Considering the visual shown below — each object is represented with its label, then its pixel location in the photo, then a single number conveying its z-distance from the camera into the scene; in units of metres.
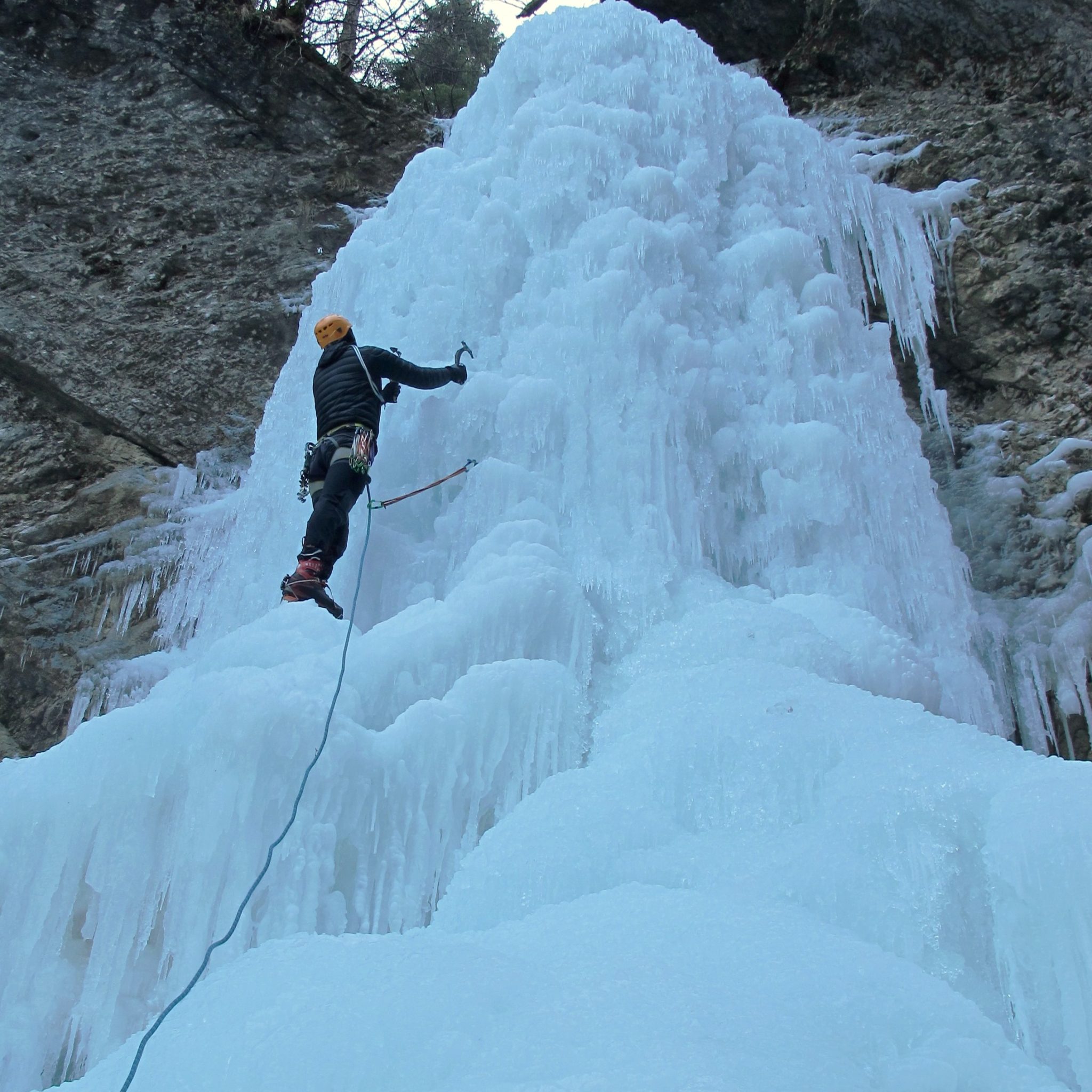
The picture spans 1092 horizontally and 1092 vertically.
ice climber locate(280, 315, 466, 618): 4.14
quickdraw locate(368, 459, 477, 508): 4.45
